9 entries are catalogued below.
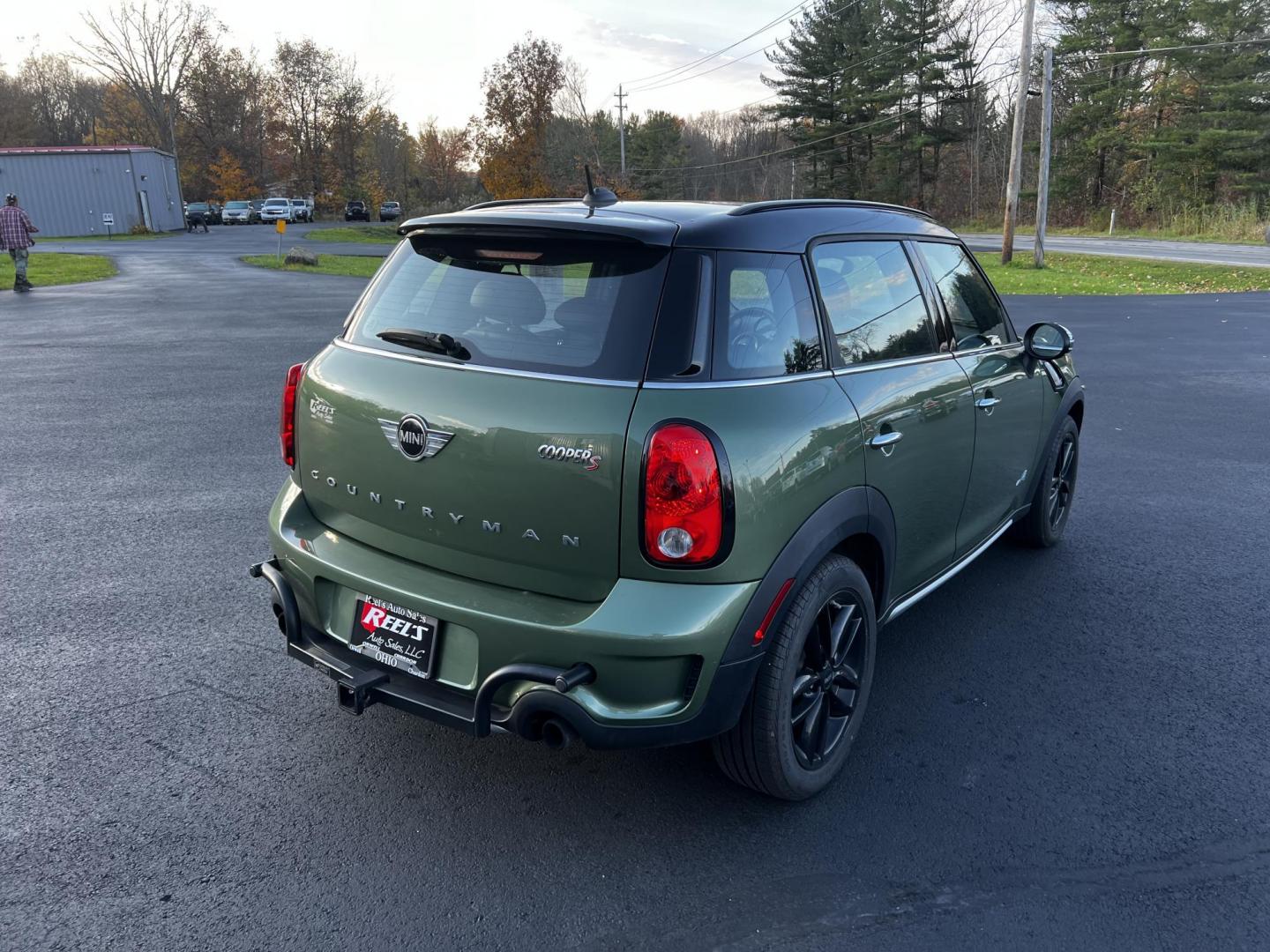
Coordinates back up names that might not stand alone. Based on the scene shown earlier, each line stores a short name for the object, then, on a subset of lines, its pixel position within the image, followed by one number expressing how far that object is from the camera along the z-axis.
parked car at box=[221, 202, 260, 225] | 64.19
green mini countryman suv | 2.54
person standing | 19.64
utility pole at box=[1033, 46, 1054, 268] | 25.98
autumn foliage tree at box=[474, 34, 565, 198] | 41.75
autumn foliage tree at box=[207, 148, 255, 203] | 74.19
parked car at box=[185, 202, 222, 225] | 57.88
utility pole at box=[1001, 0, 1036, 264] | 25.06
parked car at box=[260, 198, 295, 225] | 63.41
